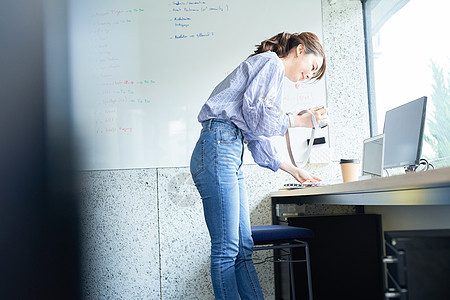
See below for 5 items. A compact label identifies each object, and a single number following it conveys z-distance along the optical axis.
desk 1.03
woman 1.58
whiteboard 3.05
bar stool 2.13
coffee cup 2.05
